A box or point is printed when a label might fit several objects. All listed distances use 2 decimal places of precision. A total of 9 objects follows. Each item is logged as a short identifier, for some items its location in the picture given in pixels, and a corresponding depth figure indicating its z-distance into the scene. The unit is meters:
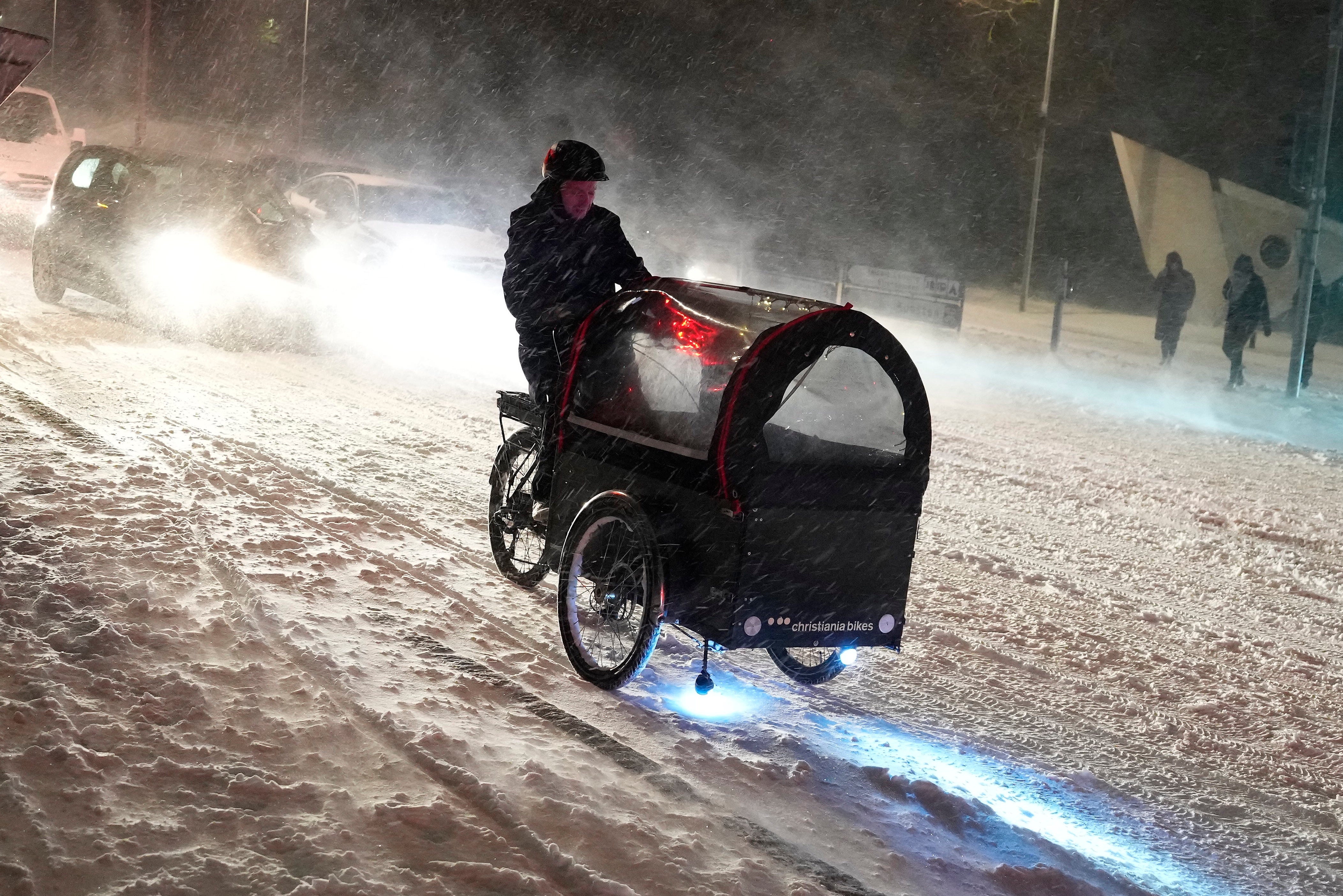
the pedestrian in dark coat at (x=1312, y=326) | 17.58
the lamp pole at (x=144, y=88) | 31.84
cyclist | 5.18
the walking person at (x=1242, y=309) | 17.62
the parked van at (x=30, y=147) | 20.17
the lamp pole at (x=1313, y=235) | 15.66
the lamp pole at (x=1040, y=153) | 22.30
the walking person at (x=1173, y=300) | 19.14
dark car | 12.98
